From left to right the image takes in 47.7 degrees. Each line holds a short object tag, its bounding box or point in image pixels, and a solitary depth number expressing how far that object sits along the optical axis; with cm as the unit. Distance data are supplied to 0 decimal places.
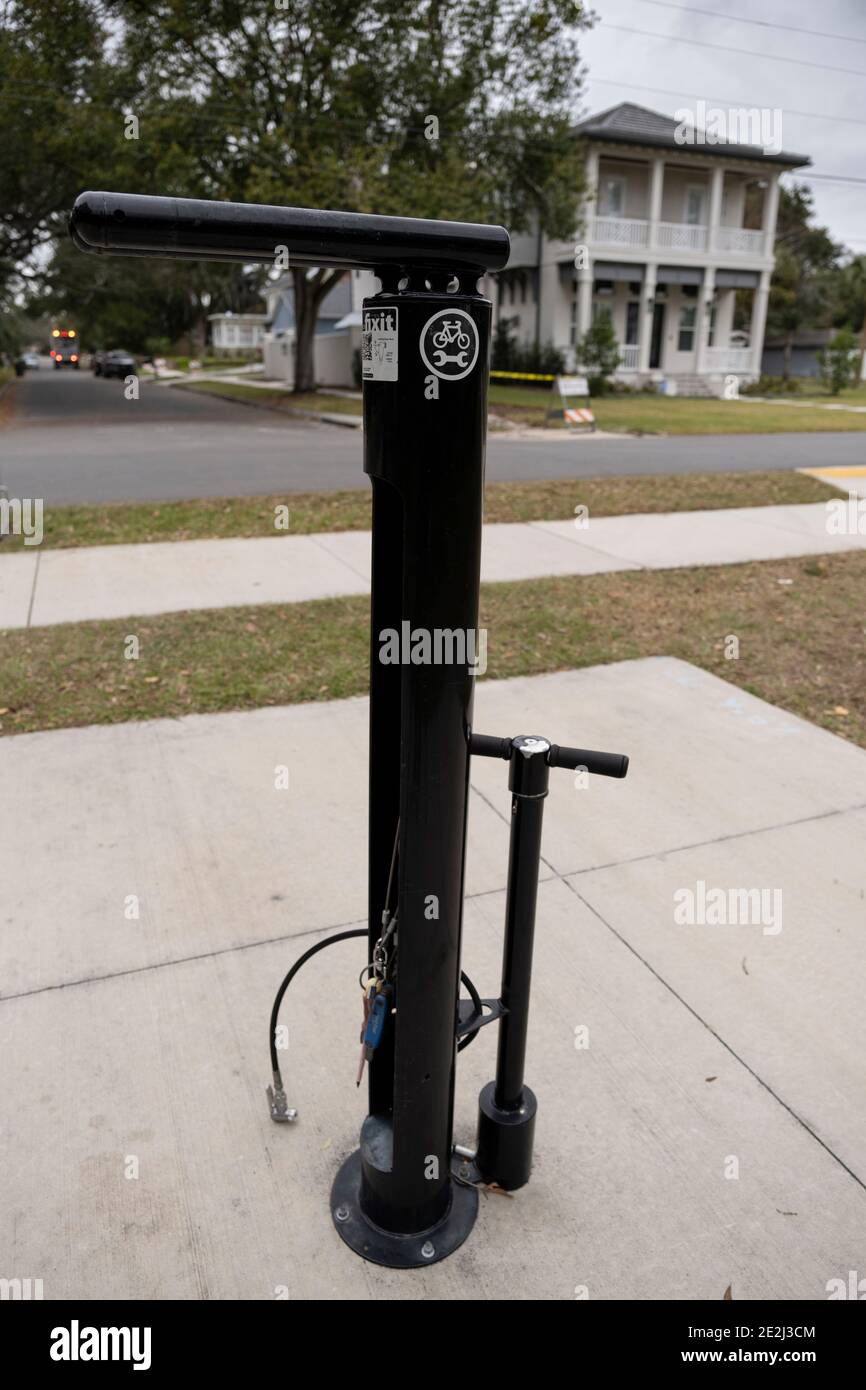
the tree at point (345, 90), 2048
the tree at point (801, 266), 4931
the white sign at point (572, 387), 2114
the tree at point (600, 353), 2881
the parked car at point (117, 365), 4864
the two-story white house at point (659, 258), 3075
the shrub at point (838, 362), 3378
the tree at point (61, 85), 2114
